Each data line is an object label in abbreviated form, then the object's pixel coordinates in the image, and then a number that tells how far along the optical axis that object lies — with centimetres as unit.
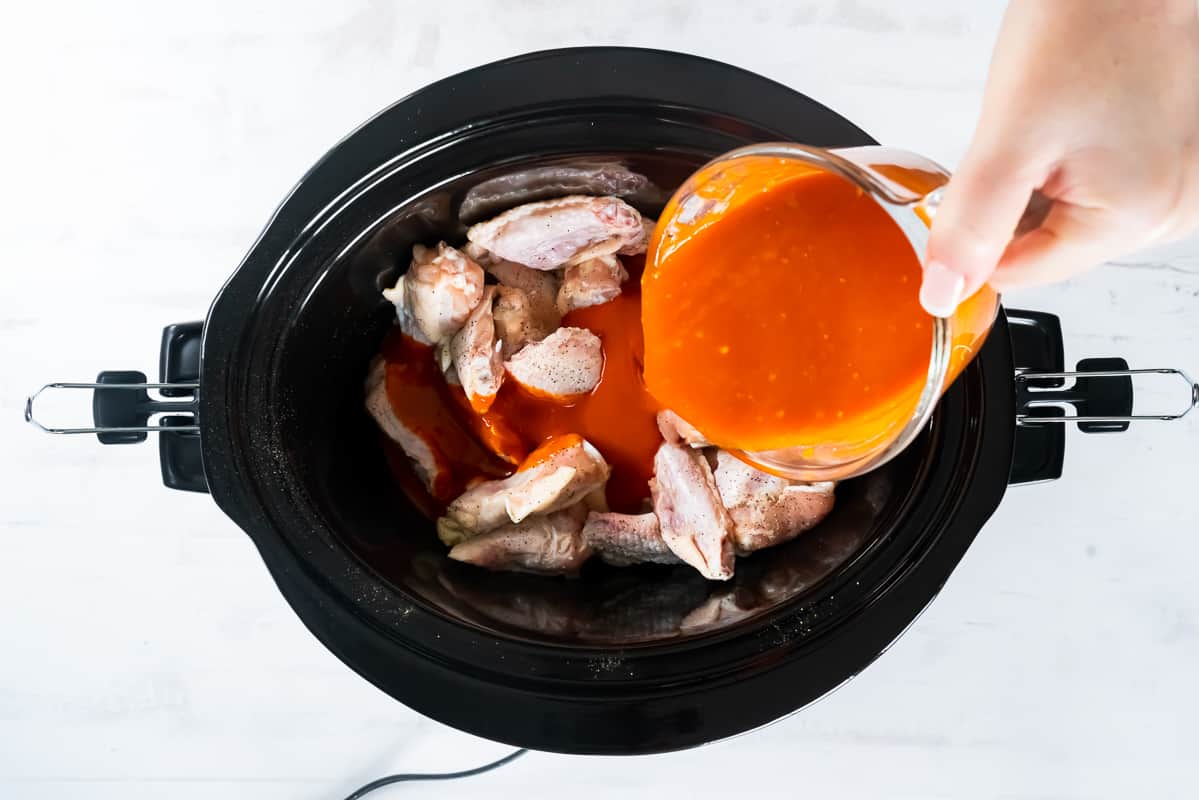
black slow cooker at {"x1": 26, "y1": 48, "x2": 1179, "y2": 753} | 73
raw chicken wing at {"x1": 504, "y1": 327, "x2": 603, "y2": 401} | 88
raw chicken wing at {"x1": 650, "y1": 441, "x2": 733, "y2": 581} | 82
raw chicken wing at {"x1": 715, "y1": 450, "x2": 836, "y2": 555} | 84
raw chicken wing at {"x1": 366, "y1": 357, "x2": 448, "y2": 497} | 88
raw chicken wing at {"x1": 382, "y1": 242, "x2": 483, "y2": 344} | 85
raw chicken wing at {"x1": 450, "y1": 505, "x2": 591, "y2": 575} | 86
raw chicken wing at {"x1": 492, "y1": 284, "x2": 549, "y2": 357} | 90
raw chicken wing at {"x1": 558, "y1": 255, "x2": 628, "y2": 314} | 89
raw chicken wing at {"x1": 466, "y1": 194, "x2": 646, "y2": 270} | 84
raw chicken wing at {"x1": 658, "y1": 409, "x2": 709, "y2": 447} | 87
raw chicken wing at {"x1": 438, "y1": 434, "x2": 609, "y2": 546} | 84
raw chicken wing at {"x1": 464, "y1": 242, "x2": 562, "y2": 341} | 91
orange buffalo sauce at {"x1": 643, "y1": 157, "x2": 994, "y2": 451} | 66
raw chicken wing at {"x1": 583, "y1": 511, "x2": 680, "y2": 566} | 88
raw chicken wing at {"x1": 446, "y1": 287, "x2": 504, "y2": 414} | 87
